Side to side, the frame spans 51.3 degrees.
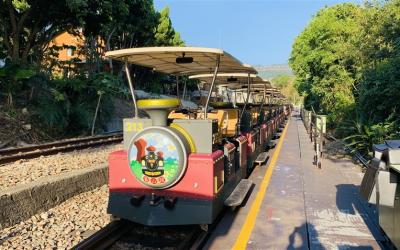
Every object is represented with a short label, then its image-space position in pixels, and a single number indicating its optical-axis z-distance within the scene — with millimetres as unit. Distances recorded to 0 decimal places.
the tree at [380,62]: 10585
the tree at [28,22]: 16656
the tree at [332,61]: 18141
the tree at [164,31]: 36372
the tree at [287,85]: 120369
